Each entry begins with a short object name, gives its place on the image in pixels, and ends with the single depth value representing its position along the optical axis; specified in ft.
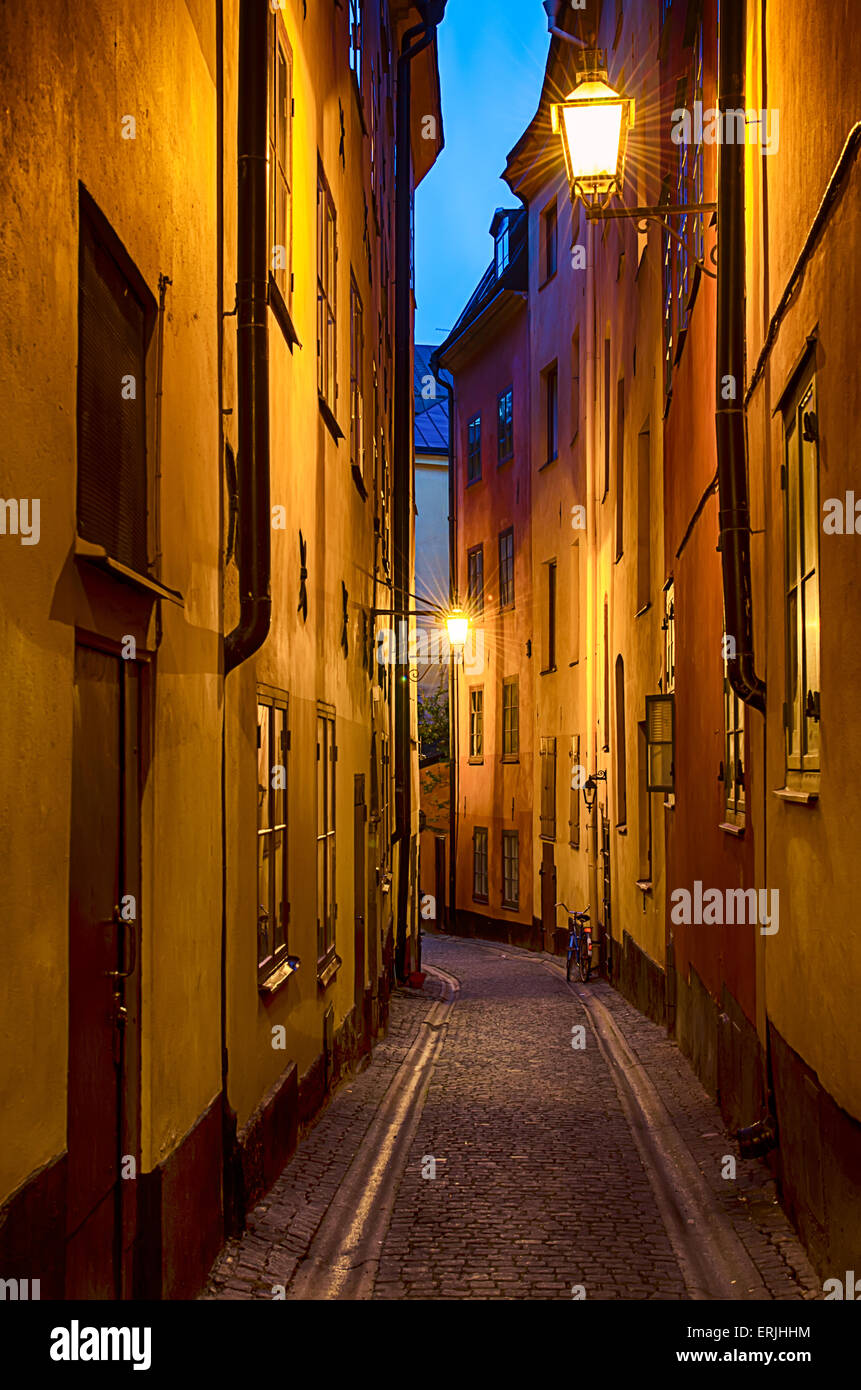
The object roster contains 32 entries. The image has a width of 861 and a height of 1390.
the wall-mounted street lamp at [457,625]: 55.52
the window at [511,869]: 91.71
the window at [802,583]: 20.18
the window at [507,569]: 95.50
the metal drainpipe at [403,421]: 61.00
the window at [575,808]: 74.18
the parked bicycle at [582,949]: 62.08
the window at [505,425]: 97.46
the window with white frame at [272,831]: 25.11
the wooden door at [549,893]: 82.33
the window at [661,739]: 40.29
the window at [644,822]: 50.44
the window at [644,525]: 51.60
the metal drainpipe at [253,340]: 21.57
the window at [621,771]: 57.16
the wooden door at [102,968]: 13.60
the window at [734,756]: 28.30
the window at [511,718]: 93.04
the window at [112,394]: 14.24
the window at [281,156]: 26.17
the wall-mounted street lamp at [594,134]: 24.77
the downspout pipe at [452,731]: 105.70
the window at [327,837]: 34.04
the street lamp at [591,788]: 64.90
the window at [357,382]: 43.01
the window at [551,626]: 84.48
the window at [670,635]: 41.75
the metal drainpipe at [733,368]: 25.32
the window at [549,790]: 81.87
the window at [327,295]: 34.53
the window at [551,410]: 86.33
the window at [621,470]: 59.41
